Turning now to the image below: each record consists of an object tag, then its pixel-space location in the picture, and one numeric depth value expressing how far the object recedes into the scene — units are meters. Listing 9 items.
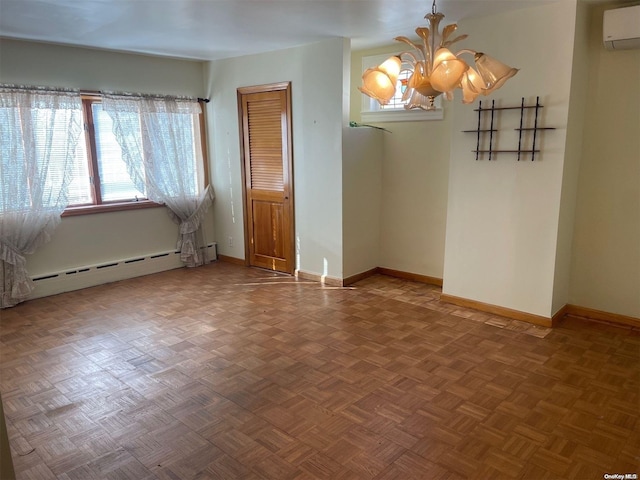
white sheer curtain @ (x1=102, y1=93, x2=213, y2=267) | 4.90
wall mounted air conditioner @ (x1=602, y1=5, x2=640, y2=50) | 3.07
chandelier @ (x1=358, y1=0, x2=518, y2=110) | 2.08
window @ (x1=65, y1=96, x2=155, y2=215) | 4.70
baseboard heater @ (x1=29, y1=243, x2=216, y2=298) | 4.56
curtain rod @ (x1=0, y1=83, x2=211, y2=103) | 4.13
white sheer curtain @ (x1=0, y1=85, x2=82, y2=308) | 4.16
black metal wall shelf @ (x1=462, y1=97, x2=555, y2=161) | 3.46
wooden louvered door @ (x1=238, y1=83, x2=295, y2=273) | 4.97
